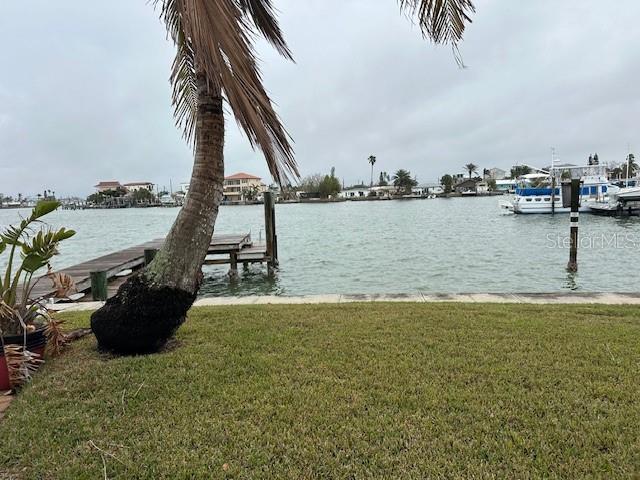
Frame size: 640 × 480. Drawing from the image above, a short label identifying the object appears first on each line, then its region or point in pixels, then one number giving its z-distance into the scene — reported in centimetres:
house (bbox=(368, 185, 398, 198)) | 13500
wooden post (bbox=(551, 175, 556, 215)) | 4052
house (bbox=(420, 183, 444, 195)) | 13965
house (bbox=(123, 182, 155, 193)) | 15708
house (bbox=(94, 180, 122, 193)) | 15900
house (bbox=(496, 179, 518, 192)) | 11948
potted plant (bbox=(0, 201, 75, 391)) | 392
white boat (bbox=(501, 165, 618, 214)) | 4094
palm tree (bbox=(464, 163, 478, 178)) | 15225
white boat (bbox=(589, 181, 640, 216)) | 3581
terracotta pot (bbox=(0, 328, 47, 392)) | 388
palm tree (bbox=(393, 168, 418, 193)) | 13275
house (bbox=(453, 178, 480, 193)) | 13538
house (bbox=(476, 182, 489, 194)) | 13050
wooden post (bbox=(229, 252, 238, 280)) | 1504
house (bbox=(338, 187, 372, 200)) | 14070
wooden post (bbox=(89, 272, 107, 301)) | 921
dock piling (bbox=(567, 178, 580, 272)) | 1456
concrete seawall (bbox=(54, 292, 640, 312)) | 715
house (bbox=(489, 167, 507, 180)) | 16432
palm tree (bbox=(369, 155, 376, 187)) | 15462
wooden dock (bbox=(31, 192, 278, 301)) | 1072
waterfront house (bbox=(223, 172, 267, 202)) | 12162
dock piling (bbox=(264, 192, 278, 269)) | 1603
